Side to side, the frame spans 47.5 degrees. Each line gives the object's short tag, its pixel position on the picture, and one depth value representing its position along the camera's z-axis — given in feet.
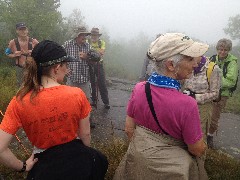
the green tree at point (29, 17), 41.81
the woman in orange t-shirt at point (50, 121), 6.48
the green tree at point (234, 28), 107.24
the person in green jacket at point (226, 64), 15.98
